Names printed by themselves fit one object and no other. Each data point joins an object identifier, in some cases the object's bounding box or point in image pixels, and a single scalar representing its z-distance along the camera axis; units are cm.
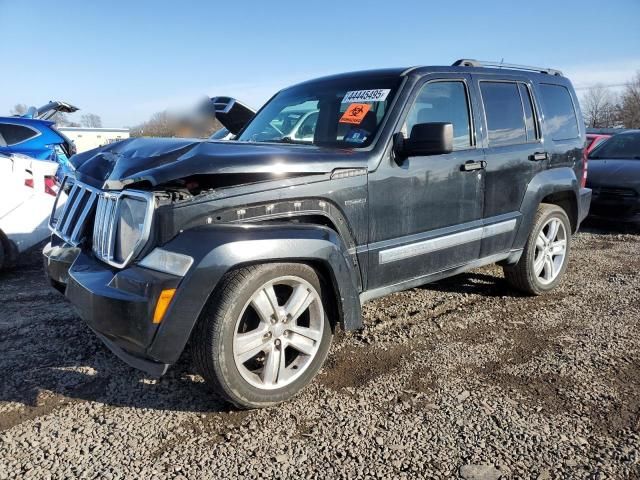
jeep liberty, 241
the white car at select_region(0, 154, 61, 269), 501
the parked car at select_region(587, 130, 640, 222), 719
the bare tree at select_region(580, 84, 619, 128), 5272
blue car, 841
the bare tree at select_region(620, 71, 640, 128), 4931
